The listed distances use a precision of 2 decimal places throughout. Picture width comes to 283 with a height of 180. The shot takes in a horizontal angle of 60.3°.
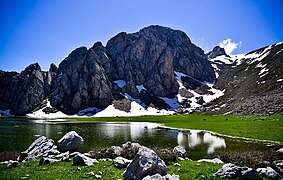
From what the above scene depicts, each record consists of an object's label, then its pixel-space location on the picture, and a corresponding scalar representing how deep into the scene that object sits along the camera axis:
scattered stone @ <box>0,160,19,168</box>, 25.09
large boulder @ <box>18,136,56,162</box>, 31.66
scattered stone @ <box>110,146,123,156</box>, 31.42
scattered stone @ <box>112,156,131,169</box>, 23.94
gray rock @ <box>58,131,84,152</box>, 38.81
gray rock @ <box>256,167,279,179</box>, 19.73
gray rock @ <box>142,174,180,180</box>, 16.16
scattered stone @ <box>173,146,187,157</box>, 34.09
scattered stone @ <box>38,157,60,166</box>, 26.12
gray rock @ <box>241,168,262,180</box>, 18.31
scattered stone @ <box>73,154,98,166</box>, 24.74
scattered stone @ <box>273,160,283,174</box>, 23.23
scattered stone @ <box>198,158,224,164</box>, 27.95
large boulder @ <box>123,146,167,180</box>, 18.36
